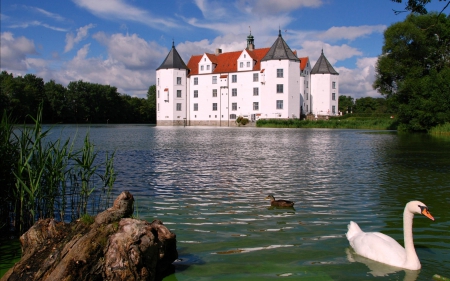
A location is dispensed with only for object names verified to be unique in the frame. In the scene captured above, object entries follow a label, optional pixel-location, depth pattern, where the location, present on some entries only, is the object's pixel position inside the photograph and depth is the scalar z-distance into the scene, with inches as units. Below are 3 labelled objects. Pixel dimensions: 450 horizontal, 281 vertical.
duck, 307.4
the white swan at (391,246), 187.9
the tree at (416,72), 1465.3
